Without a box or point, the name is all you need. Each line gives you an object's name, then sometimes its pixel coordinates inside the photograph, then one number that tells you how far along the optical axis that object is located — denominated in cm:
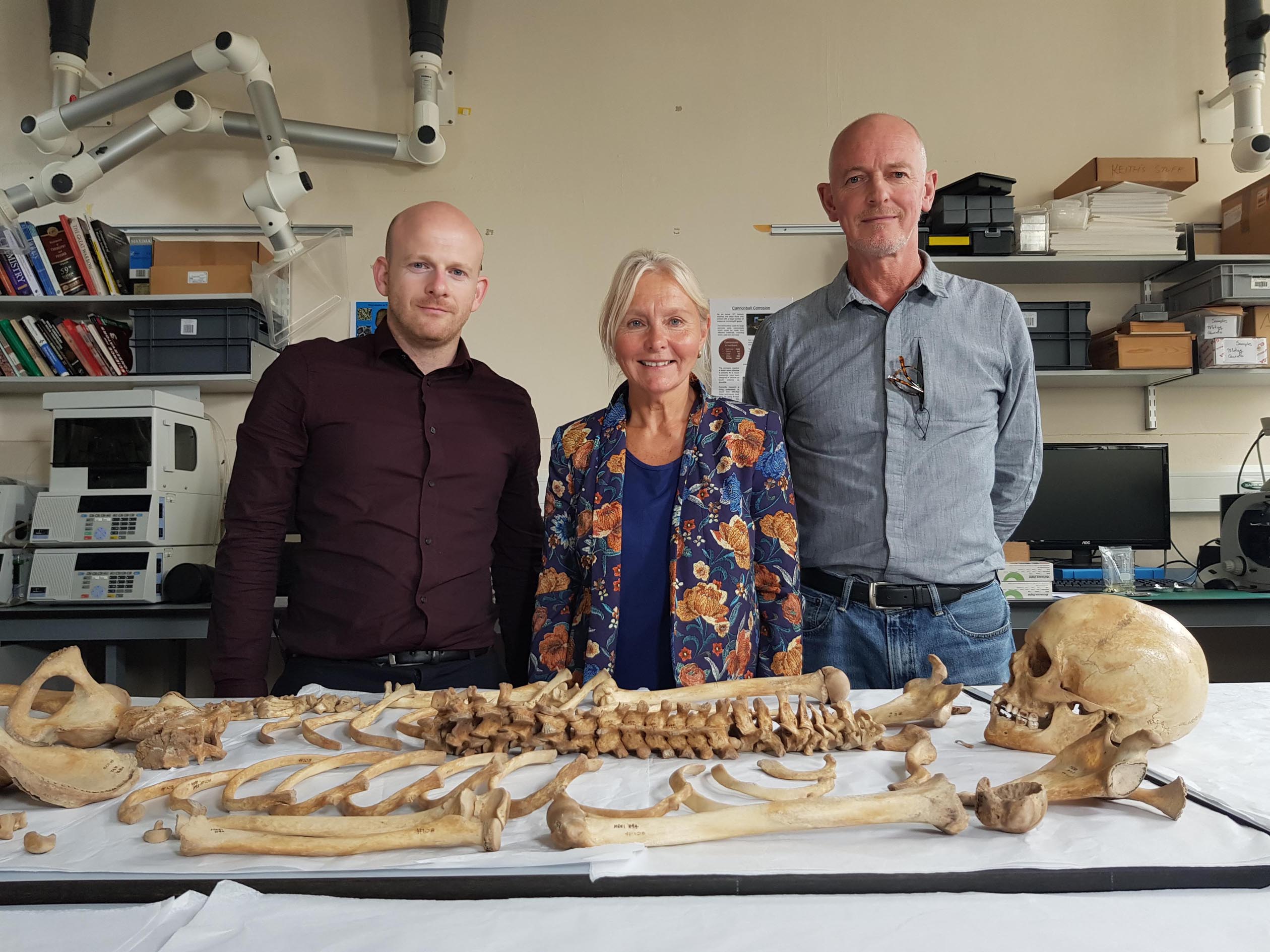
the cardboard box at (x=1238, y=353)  357
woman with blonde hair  170
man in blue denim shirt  186
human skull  105
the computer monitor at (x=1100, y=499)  372
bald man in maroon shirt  194
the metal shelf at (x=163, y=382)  370
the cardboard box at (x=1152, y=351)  361
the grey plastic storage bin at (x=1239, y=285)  355
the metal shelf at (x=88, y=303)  369
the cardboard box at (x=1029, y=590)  336
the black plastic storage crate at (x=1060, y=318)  365
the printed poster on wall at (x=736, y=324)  398
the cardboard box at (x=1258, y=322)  362
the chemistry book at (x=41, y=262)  372
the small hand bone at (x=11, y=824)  85
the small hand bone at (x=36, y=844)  81
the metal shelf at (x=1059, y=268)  362
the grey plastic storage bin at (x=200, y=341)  369
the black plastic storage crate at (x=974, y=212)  360
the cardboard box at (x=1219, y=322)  362
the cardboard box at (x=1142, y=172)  359
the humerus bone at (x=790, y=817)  81
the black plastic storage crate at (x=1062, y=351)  363
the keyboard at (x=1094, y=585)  348
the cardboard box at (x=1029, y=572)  338
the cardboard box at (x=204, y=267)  373
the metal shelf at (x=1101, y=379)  363
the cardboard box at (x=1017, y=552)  344
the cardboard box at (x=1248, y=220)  363
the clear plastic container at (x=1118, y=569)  344
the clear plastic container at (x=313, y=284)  398
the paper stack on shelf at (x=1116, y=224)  365
